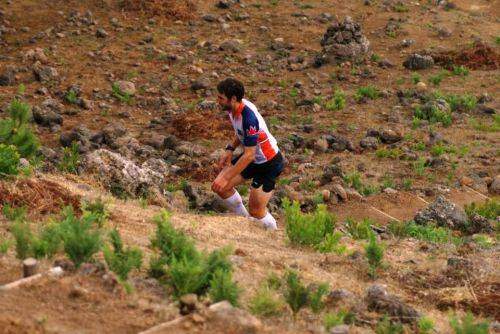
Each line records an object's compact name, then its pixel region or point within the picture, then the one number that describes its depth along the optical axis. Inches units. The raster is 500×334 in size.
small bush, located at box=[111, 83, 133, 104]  1205.1
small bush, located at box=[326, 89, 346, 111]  1195.9
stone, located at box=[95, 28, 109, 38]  1424.7
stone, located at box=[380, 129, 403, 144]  1090.7
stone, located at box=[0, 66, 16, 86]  1221.1
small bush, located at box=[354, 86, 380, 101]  1238.3
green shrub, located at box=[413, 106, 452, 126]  1144.8
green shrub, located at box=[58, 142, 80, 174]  825.5
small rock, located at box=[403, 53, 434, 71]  1358.3
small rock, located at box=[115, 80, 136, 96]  1221.7
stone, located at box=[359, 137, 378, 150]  1069.1
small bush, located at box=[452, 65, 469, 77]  1332.4
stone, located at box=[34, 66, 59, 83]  1239.5
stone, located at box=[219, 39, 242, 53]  1402.6
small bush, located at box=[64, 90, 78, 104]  1176.8
